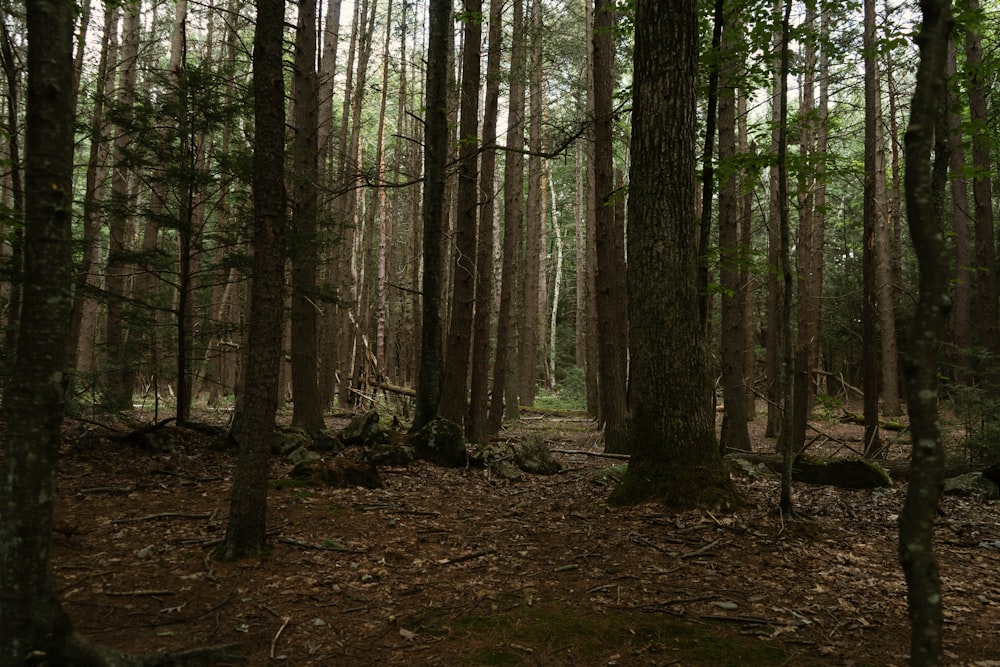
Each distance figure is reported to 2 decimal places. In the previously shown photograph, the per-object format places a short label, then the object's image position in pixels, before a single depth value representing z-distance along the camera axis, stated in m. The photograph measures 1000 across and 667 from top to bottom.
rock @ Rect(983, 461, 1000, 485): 7.45
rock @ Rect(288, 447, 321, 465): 7.82
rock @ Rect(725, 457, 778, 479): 7.99
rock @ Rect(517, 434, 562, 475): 8.56
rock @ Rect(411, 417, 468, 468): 8.55
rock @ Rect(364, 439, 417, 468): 8.12
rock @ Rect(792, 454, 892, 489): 7.52
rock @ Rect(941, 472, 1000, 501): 7.23
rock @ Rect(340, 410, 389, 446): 9.28
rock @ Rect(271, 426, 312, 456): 8.48
